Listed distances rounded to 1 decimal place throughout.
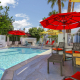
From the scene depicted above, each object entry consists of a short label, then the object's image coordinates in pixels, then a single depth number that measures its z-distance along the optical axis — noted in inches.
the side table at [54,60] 108.6
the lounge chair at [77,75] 40.7
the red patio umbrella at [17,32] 446.5
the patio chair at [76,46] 162.0
